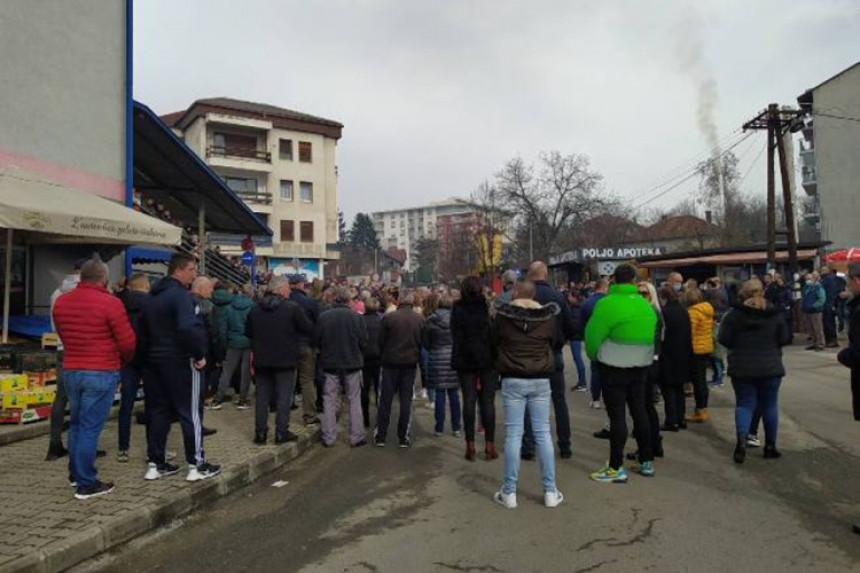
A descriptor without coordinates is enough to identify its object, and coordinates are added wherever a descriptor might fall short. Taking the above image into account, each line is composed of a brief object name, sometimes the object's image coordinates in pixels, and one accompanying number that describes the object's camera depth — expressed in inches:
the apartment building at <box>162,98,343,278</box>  1916.8
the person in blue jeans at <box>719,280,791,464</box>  251.6
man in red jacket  207.2
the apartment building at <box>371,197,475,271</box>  7053.2
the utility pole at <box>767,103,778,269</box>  881.5
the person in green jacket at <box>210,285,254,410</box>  365.7
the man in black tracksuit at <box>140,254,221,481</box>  225.6
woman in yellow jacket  328.8
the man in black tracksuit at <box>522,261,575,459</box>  265.7
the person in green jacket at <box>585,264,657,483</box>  230.4
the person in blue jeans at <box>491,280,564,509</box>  208.2
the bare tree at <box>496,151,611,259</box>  2202.3
